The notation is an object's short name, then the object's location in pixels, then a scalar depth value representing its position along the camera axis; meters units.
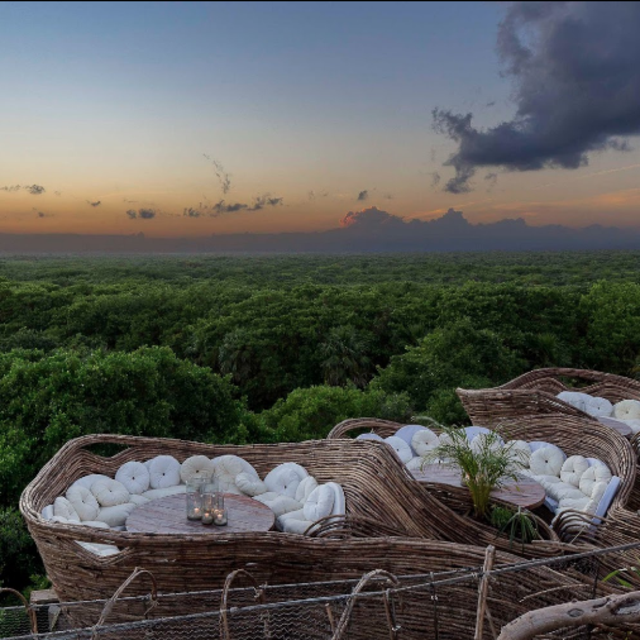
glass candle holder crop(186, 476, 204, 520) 4.37
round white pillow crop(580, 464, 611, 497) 5.29
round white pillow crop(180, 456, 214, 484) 5.25
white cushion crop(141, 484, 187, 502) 5.00
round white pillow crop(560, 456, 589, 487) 5.50
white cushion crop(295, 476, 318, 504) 5.01
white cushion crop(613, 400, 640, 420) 7.37
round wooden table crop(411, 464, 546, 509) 4.88
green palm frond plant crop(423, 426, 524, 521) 4.75
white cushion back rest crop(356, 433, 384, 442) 6.05
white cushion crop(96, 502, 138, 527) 4.62
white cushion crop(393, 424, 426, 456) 6.40
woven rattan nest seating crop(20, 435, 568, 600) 3.74
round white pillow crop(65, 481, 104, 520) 4.54
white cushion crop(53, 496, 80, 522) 4.29
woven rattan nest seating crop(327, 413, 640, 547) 4.38
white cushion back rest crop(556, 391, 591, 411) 7.58
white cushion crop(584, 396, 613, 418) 7.50
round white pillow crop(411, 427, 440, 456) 6.29
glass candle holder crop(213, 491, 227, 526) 4.35
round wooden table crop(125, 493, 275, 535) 4.29
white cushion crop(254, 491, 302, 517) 4.82
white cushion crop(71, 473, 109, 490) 4.78
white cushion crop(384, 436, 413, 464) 6.12
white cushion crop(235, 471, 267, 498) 5.11
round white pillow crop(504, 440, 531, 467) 5.78
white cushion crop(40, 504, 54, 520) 4.13
